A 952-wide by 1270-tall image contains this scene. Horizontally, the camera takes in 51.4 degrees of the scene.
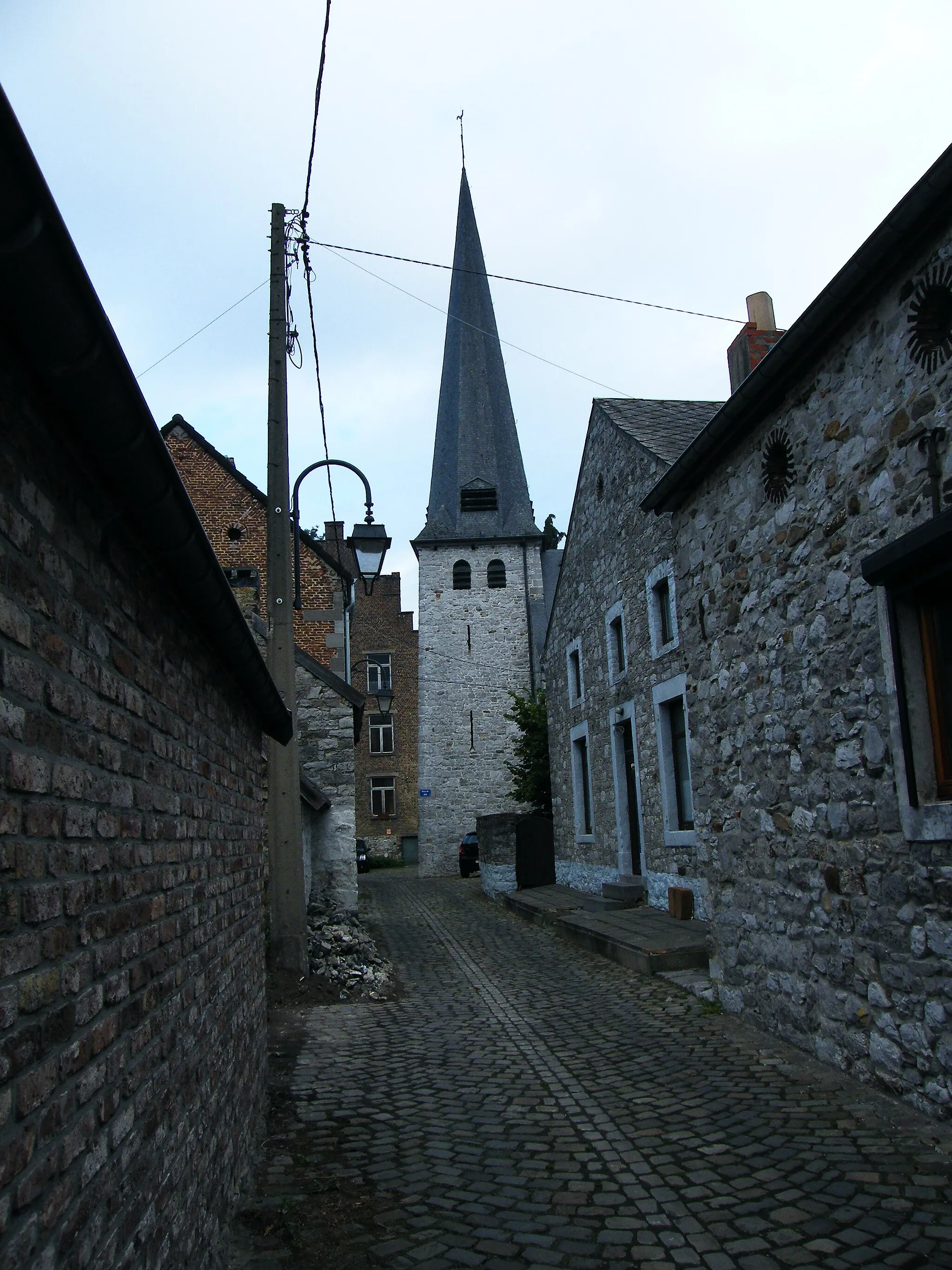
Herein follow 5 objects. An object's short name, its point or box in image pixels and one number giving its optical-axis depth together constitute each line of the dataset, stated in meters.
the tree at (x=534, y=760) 21.92
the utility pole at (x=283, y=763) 8.48
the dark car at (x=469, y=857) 26.92
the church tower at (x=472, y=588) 29.55
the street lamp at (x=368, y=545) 9.41
